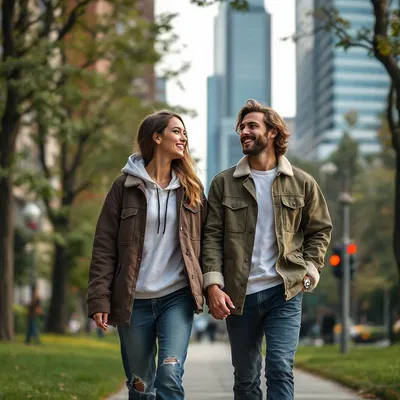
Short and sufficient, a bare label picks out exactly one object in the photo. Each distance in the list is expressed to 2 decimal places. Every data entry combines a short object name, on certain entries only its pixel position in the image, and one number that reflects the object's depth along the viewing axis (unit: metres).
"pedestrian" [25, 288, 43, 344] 27.73
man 6.34
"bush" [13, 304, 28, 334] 41.47
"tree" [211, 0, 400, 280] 12.21
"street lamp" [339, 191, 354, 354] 23.08
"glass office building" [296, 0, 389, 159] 193.25
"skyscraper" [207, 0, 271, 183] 124.25
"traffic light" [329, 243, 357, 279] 23.05
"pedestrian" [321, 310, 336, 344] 39.78
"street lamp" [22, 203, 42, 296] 29.95
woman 6.09
